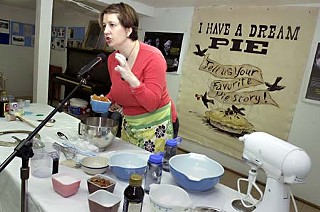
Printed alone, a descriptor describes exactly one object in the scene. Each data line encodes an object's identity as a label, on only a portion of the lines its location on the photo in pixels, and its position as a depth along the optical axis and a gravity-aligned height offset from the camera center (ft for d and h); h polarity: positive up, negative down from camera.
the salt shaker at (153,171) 3.17 -1.35
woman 4.23 -0.44
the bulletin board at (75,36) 16.15 +0.69
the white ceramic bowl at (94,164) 3.47 -1.51
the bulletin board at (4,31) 16.76 +0.44
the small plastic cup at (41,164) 3.30 -1.53
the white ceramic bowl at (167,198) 2.50 -1.39
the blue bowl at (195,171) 3.22 -1.39
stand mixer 2.43 -0.88
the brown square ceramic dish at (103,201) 2.51 -1.44
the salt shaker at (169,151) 3.82 -1.30
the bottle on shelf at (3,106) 5.56 -1.42
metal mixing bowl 4.22 -1.31
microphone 3.16 -0.18
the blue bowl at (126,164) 3.38 -1.46
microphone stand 2.43 -1.07
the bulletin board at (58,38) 17.67 +0.47
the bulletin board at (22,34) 17.34 +0.44
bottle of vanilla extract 2.44 -1.30
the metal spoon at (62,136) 4.65 -1.57
